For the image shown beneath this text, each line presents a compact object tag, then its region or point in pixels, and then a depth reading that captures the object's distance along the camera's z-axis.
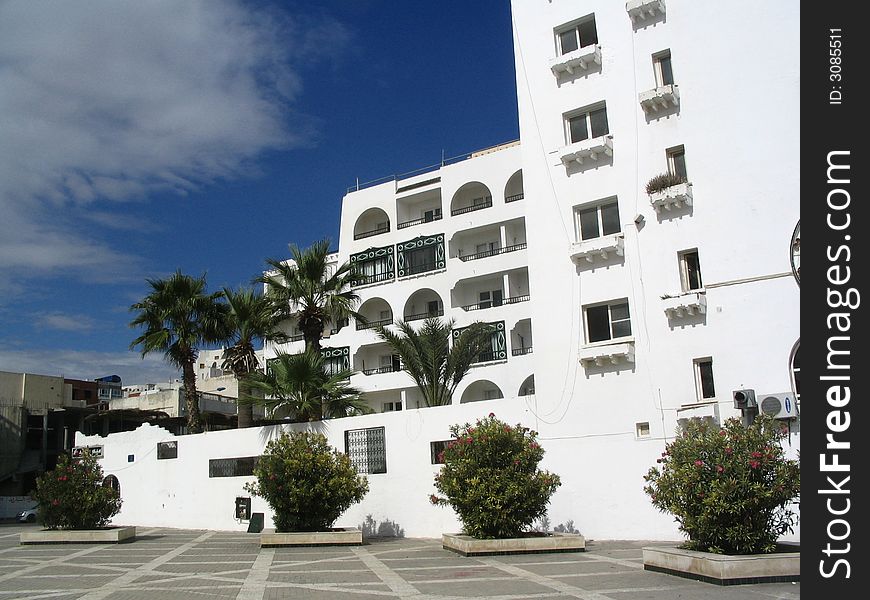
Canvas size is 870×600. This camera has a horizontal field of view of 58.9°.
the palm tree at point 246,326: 30.36
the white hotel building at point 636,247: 19.27
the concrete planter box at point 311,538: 21.62
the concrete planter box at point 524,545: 18.23
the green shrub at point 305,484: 21.72
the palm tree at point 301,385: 26.45
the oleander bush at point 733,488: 13.80
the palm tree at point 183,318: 31.52
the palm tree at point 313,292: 29.03
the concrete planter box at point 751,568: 13.19
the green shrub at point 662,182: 20.72
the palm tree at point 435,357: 27.45
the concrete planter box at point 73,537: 23.47
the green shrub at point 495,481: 18.50
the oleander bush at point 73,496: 23.64
